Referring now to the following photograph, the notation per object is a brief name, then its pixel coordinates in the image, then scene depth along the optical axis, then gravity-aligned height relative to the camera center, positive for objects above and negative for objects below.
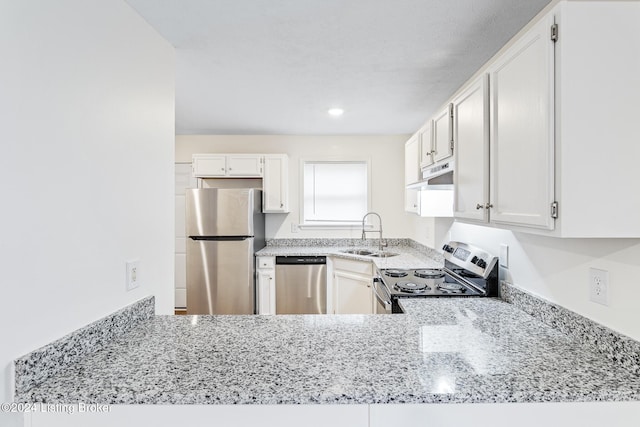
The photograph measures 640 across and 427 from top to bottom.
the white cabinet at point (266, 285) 3.59 -0.82
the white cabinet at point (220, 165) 3.85 +0.52
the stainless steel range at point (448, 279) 1.94 -0.49
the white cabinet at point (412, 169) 2.72 +0.36
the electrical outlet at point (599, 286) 1.14 -0.27
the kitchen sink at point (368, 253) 3.55 -0.48
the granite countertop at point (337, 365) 0.90 -0.50
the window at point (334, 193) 4.23 +0.22
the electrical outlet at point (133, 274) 1.41 -0.28
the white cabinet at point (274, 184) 3.90 +0.31
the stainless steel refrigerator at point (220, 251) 3.45 -0.44
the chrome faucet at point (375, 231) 4.07 -0.27
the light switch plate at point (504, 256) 1.87 -0.27
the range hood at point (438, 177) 1.98 +0.22
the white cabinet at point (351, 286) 3.29 -0.80
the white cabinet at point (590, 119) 0.96 +0.27
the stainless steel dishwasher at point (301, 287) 3.59 -0.85
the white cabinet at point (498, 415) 0.91 -0.57
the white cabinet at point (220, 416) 0.91 -0.57
